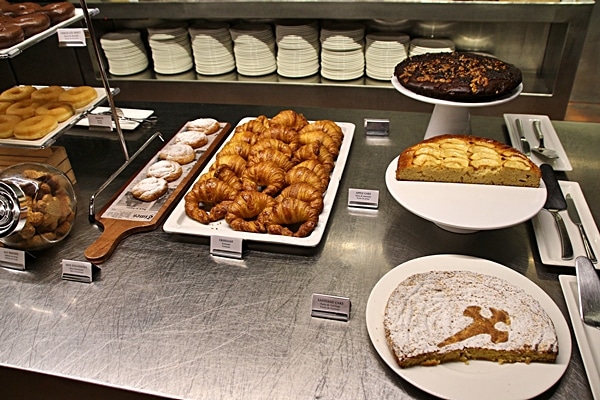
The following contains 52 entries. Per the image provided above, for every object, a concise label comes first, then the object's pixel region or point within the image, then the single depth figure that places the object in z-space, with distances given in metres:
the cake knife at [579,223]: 1.28
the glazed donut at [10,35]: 1.45
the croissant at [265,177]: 1.52
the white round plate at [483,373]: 0.95
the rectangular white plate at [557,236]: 1.28
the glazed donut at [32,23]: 1.55
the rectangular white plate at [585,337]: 0.99
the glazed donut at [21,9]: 1.71
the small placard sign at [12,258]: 1.39
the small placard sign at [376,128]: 1.91
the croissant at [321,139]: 1.71
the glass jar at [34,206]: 1.28
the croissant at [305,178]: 1.52
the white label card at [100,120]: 1.96
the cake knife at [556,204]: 1.29
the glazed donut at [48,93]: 1.83
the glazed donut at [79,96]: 1.77
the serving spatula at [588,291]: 1.09
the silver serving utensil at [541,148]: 1.65
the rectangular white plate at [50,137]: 1.56
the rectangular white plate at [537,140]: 1.63
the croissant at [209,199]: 1.46
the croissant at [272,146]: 1.68
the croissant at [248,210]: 1.40
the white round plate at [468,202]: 1.23
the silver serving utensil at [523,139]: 1.69
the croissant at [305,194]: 1.43
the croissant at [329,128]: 1.78
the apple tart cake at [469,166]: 1.36
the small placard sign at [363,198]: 1.53
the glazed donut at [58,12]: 1.66
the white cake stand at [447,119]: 1.62
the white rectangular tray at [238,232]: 1.35
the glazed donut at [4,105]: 1.79
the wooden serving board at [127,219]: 1.42
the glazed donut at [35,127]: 1.58
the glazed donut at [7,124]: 1.62
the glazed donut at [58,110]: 1.69
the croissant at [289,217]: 1.37
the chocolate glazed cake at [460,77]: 1.51
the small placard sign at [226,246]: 1.38
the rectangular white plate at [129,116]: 2.04
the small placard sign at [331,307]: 1.17
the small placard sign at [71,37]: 1.61
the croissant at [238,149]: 1.68
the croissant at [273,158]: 1.61
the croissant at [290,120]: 1.83
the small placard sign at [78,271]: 1.34
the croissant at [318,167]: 1.57
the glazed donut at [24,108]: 1.73
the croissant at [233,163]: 1.62
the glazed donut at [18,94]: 1.87
